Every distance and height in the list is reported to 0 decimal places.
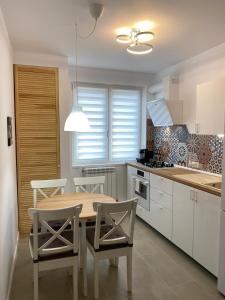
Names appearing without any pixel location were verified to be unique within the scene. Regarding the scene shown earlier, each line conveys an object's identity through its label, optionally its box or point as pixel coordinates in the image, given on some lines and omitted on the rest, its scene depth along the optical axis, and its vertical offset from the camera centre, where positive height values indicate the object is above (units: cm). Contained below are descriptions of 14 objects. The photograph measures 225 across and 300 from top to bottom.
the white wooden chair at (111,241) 209 -95
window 427 +16
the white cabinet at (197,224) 240 -95
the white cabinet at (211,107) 259 +31
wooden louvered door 332 +10
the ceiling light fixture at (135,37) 234 +97
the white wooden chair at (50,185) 293 -63
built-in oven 368 -82
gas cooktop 382 -47
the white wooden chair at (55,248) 194 -95
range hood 370 +45
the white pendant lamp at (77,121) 237 +13
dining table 226 -71
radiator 418 -73
